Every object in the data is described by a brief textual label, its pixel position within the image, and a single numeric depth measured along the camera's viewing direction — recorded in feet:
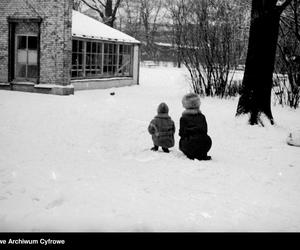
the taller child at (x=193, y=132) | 23.34
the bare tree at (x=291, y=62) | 51.83
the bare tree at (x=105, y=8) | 127.54
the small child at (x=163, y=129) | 24.80
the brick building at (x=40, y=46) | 58.85
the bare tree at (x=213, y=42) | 59.88
